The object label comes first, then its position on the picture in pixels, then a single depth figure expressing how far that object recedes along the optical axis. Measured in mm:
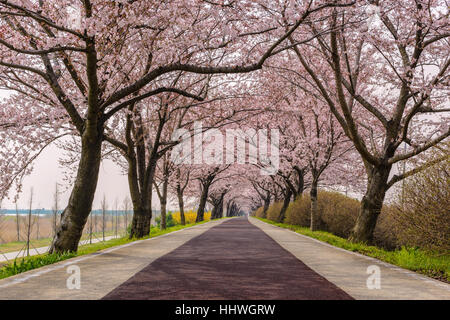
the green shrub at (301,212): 23391
